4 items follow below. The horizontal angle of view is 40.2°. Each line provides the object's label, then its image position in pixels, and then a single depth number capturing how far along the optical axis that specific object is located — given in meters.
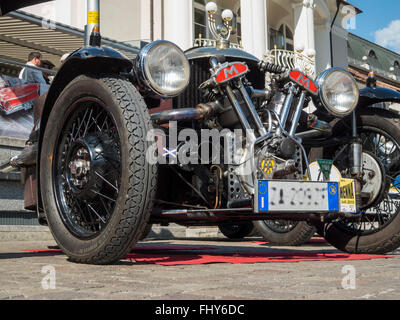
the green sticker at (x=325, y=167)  3.61
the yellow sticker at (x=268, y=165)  3.15
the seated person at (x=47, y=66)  8.66
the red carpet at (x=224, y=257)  3.33
